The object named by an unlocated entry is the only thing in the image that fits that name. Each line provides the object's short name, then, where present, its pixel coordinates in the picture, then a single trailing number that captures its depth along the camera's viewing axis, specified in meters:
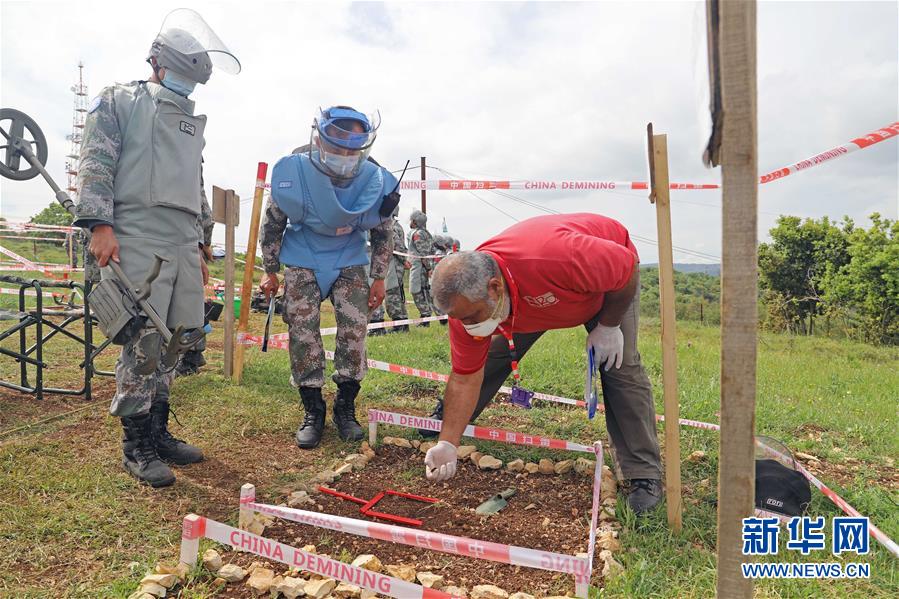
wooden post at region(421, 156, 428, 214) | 21.74
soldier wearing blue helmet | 3.47
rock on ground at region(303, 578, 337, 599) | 1.96
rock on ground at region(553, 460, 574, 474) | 3.26
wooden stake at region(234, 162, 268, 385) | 4.73
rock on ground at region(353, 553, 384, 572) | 2.10
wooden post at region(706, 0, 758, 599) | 1.05
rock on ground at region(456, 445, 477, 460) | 3.46
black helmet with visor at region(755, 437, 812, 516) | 2.67
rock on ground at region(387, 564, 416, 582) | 2.07
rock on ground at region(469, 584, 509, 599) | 1.97
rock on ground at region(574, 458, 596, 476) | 3.24
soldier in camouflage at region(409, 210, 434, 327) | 10.38
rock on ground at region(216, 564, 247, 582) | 2.11
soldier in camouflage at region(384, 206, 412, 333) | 9.25
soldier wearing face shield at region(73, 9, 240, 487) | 2.81
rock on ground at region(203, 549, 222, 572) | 2.16
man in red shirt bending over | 2.31
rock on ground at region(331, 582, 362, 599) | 2.03
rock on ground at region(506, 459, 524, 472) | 3.32
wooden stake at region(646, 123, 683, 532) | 2.34
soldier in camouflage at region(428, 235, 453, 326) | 11.35
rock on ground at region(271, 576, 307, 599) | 1.99
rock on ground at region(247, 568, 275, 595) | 2.05
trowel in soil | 2.81
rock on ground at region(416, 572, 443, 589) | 2.05
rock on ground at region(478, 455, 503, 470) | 3.35
